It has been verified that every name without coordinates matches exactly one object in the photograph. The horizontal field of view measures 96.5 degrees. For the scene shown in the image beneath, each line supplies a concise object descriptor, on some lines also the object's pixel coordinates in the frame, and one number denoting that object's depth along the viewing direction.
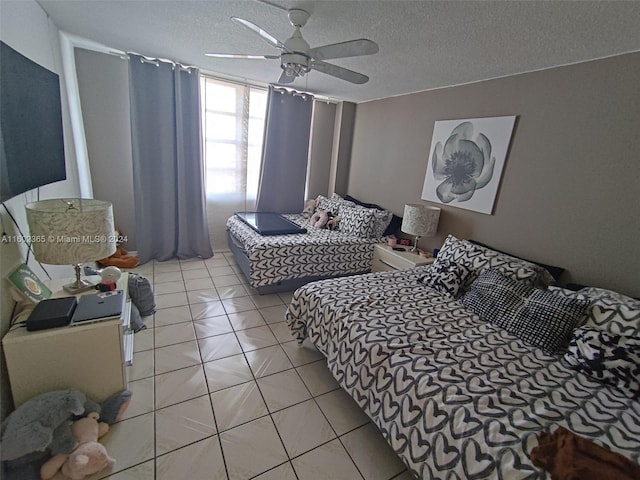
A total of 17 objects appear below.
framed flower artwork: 2.47
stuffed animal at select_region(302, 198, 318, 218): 4.21
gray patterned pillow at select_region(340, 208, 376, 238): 3.40
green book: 1.42
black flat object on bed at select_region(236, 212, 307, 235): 3.25
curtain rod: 3.01
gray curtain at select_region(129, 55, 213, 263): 3.13
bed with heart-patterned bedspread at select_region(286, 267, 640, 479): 1.10
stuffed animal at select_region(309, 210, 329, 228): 3.73
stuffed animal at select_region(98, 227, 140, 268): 3.22
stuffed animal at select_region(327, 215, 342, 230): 3.71
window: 3.62
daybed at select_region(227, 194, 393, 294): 2.91
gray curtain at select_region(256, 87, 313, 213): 3.91
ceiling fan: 1.54
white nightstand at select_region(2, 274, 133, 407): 1.33
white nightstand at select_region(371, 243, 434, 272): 2.88
